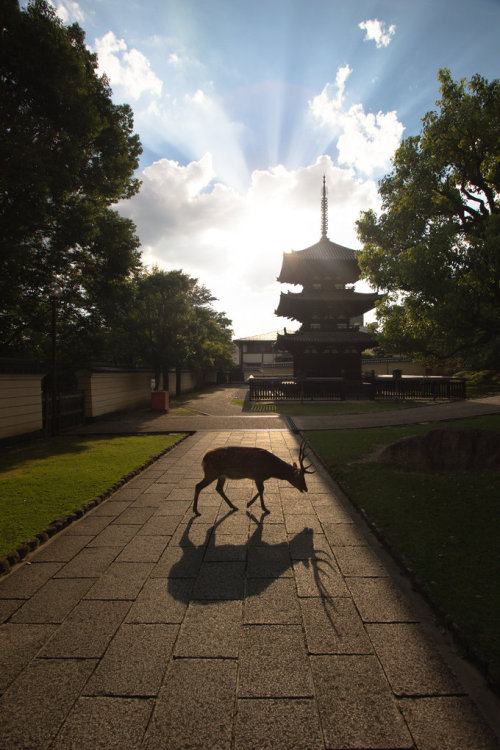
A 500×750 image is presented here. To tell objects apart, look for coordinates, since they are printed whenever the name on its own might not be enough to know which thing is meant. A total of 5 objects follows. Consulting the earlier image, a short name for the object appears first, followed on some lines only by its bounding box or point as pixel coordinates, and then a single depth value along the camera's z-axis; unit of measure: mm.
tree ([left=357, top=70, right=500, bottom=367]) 7684
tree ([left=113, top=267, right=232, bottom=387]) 20875
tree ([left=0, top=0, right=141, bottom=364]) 9359
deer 5059
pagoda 25266
